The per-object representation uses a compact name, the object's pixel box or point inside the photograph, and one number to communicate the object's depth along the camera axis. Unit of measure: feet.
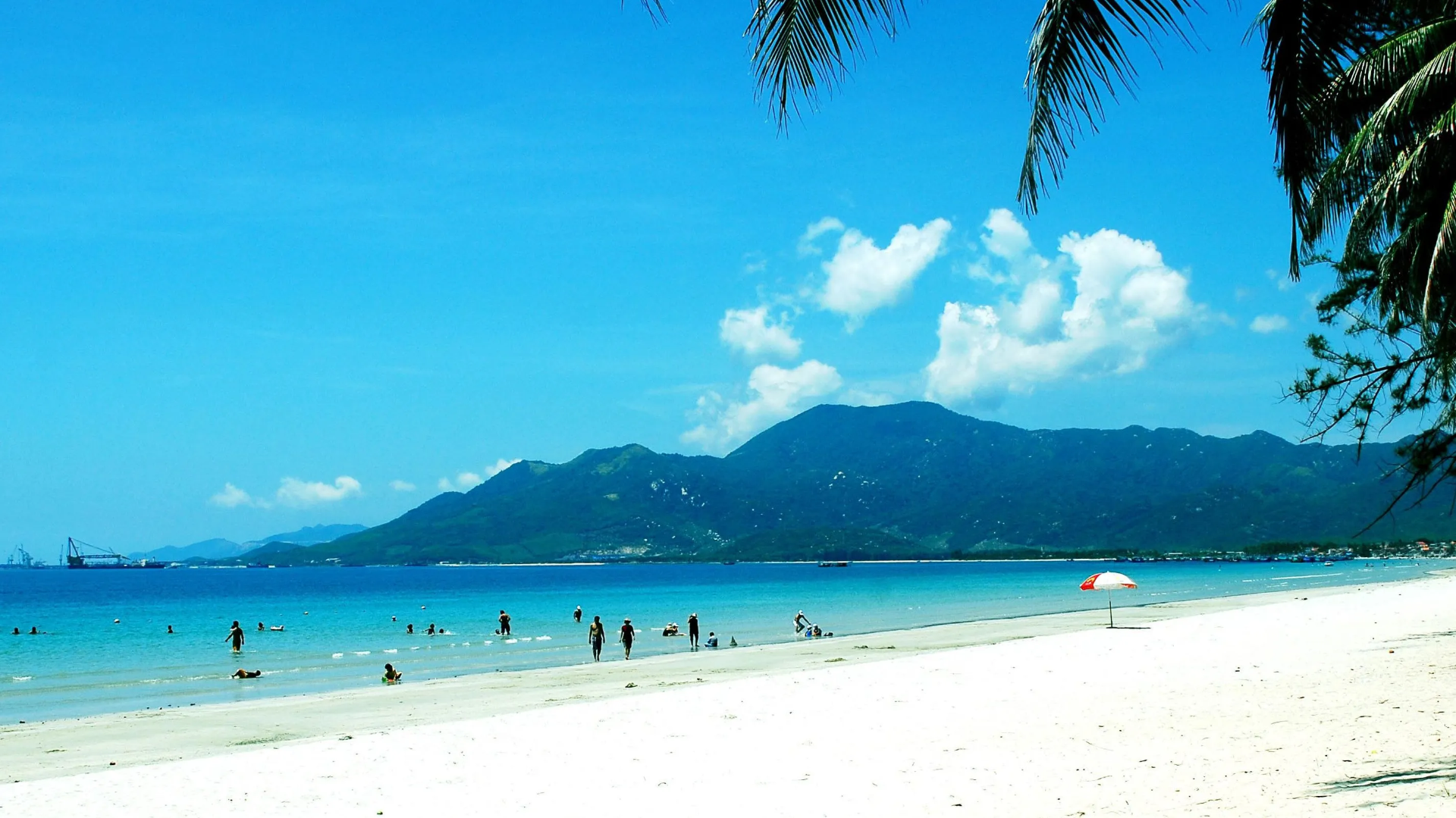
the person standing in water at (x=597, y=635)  113.39
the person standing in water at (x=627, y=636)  115.44
